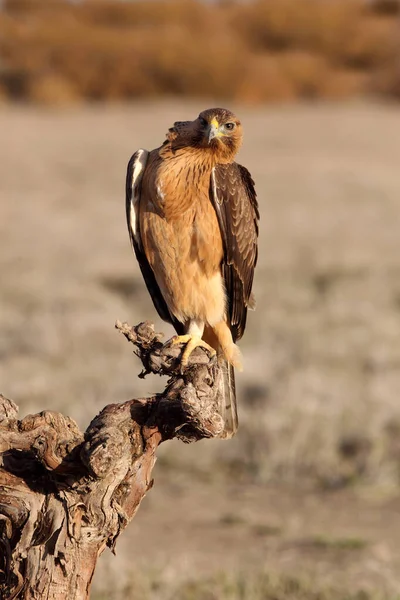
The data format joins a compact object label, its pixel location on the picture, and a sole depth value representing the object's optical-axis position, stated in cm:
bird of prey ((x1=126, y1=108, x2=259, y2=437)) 929
